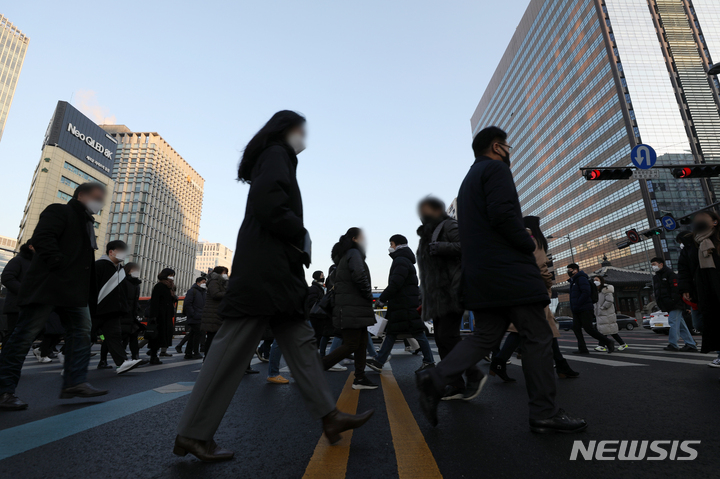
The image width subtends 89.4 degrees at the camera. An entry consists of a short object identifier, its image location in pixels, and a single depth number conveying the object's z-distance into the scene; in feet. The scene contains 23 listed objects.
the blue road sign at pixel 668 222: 55.72
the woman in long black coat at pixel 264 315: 5.93
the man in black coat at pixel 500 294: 7.13
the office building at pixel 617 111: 176.96
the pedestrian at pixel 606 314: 26.18
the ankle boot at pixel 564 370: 13.35
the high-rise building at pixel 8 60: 281.33
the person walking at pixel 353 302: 13.50
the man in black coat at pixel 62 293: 10.33
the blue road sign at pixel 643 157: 34.60
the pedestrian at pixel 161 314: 22.56
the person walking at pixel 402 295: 15.99
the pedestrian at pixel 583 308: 21.89
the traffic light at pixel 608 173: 37.58
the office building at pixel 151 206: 285.84
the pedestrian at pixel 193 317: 26.45
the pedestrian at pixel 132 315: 22.45
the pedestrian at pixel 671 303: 23.12
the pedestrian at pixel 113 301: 17.12
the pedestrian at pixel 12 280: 20.35
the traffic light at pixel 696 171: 38.78
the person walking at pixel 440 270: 11.94
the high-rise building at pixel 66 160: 185.06
